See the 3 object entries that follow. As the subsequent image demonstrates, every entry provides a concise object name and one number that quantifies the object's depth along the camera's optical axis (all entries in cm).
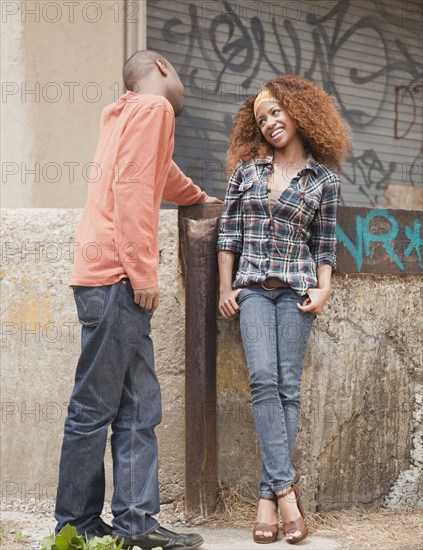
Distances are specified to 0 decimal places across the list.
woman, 567
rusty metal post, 622
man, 497
